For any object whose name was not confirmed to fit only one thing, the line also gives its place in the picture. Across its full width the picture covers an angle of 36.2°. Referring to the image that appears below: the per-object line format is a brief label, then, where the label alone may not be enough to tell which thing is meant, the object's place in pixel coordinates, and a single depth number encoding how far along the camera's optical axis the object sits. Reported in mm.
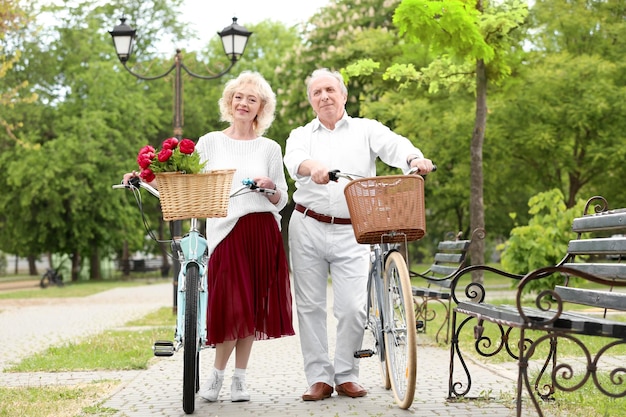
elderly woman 6191
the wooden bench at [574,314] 4348
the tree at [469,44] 13523
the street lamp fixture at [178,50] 15836
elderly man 6328
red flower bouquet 5711
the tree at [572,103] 24828
